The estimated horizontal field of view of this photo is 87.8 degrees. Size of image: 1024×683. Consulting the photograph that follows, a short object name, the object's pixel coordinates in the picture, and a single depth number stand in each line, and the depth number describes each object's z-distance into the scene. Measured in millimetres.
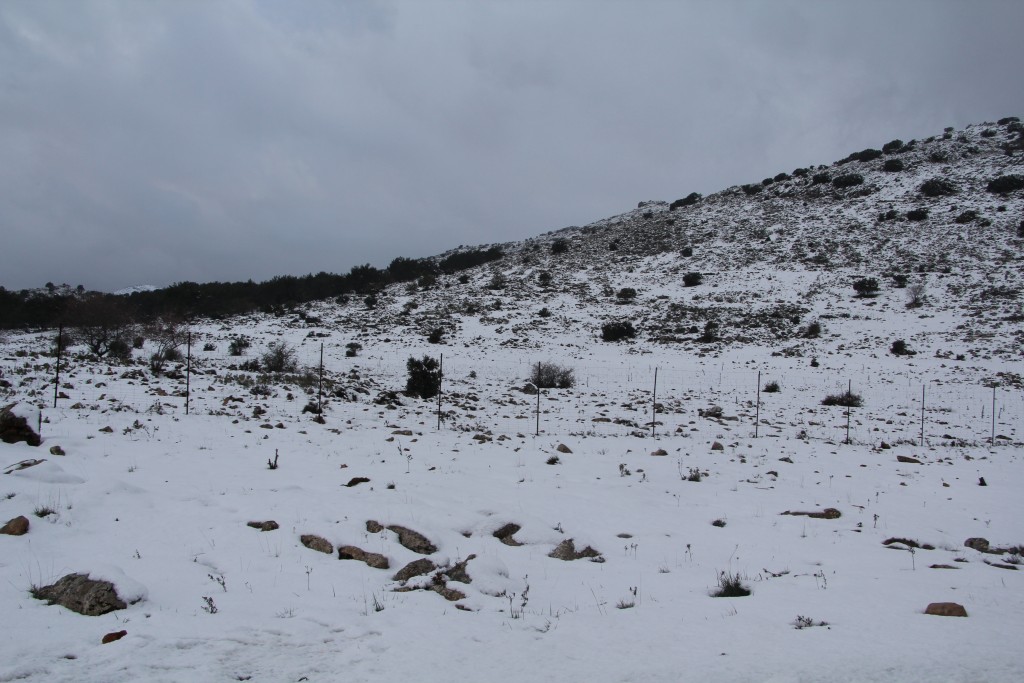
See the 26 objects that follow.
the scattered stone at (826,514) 8062
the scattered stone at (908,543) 6795
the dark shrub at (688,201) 69631
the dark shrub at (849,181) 58562
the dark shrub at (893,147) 64731
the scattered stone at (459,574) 5465
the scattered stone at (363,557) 5793
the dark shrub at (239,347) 27578
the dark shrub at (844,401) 20906
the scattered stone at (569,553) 6387
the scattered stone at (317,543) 6016
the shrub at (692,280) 44906
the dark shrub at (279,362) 23848
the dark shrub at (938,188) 51781
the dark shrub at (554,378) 24094
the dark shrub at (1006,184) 48781
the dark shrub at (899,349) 29311
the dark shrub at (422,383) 20188
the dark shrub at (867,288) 38531
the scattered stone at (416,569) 5535
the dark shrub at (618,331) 35719
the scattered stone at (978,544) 6621
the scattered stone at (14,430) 8625
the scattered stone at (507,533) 6770
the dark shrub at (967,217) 45750
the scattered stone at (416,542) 6273
